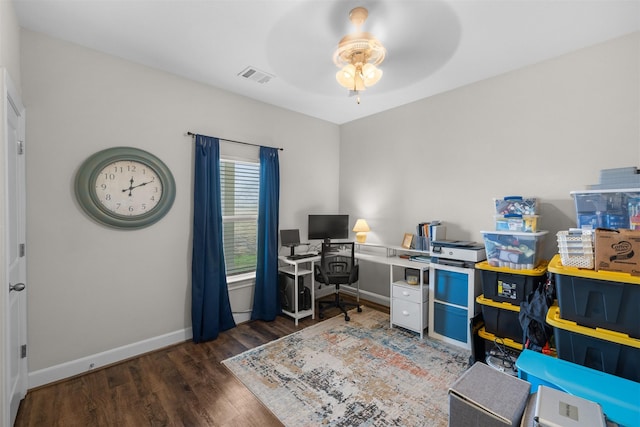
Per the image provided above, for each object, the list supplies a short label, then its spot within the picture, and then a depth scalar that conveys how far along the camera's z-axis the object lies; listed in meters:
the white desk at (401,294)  3.05
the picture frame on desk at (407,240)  3.55
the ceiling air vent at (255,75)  2.78
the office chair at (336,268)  3.49
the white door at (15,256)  1.58
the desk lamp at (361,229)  4.02
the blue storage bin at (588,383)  1.25
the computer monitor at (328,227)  3.90
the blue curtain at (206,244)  2.95
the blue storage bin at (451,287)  2.80
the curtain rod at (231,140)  2.95
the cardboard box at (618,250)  1.62
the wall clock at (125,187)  2.38
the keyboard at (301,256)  3.60
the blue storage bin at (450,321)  2.80
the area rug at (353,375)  1.95
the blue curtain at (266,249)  3.47
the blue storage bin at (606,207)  1.89
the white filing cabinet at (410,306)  3.03
